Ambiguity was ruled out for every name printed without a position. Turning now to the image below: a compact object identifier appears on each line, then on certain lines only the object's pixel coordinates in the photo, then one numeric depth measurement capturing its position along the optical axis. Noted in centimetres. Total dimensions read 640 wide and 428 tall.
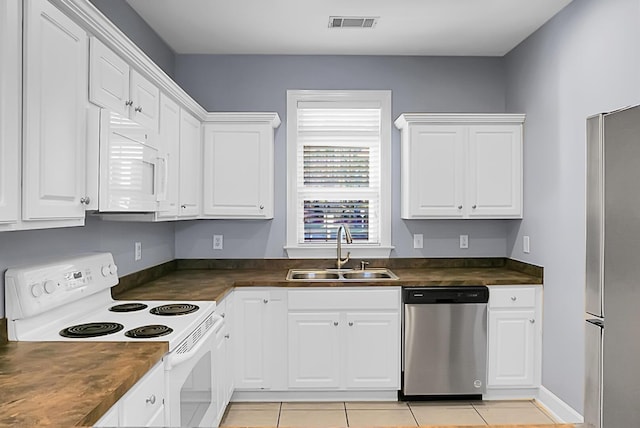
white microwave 206
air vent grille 339
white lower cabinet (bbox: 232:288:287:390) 353
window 419
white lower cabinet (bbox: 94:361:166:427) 153
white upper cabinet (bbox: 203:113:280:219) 385
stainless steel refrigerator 142
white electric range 201
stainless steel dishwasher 351
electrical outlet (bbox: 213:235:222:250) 419
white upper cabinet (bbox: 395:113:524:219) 388
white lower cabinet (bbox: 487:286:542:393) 355
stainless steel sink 393
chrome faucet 394
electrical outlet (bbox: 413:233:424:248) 421
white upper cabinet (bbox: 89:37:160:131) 208
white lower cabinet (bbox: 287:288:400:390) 354
